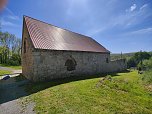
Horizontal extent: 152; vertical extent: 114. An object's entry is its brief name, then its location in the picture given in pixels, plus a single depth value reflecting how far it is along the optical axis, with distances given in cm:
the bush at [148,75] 637
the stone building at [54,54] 875
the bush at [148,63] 649
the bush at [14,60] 2781
